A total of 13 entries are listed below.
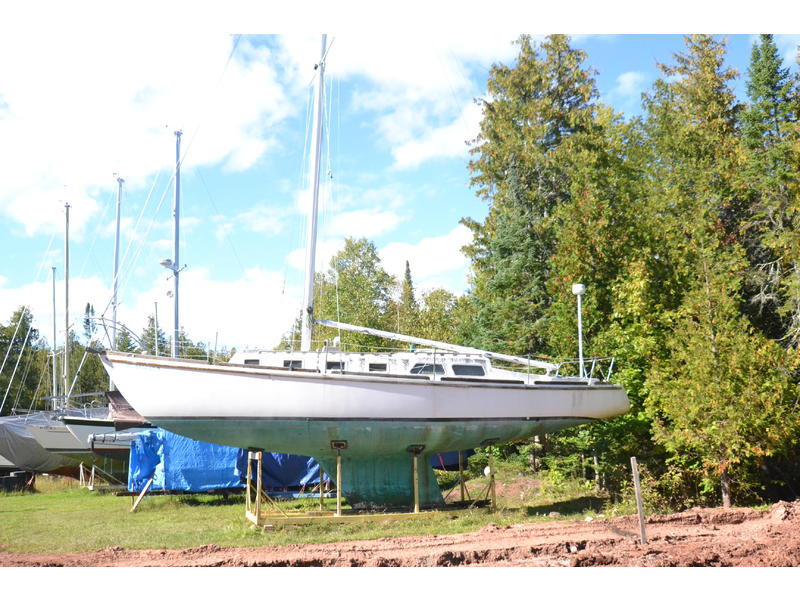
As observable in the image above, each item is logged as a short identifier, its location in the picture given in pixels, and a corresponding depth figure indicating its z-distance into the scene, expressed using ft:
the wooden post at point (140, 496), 40.88
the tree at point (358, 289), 88.07
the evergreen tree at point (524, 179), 56.24
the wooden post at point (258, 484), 30.41
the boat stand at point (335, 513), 30.60
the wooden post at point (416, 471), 32.39
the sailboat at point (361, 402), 30.40
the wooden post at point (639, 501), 22.57
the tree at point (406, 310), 93.35
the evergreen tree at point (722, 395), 32.99
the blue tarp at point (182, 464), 45.24
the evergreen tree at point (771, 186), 43.70
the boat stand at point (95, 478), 59.41
